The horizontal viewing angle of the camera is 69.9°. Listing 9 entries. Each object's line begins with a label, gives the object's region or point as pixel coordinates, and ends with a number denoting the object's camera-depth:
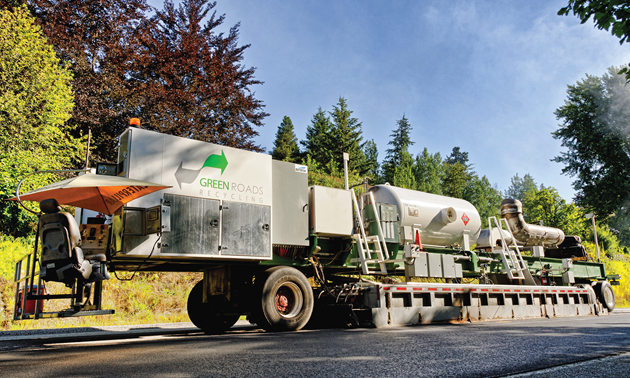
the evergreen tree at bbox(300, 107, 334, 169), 38.53
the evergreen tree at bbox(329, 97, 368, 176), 37.62
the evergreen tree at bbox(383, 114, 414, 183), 54.31
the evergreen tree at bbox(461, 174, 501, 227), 44.56
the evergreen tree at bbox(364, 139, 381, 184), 42.46
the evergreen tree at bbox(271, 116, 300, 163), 46.03
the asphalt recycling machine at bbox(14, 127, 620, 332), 6.77
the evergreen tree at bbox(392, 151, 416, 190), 32.47
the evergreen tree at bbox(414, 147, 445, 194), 45.00
